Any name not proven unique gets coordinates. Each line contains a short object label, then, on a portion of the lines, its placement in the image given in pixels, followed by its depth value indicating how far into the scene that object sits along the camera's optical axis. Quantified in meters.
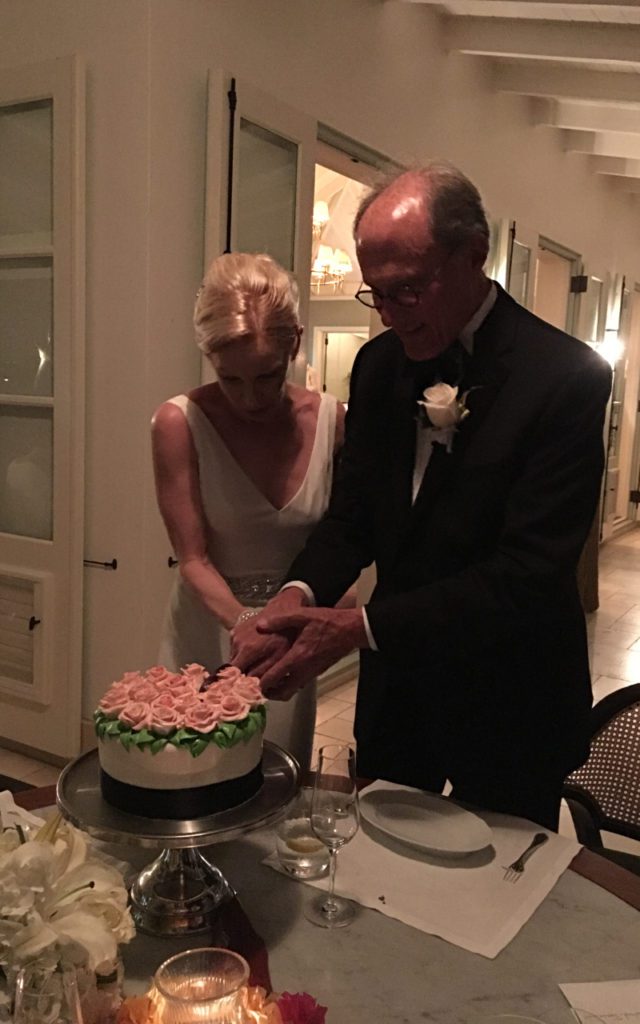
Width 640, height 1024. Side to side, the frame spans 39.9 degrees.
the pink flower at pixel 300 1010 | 0.78
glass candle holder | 0.71
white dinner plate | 1.20
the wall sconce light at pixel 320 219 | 5.18
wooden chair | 1.60
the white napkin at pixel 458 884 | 1.05
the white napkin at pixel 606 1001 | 0.89
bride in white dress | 1.76
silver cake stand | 1.00
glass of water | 1.16
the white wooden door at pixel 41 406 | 2.78
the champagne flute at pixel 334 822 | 1.06
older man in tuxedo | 1.36
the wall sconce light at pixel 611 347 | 7.27
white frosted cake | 1.04
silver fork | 1.16
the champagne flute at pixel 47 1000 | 0.67
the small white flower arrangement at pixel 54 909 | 0.71
